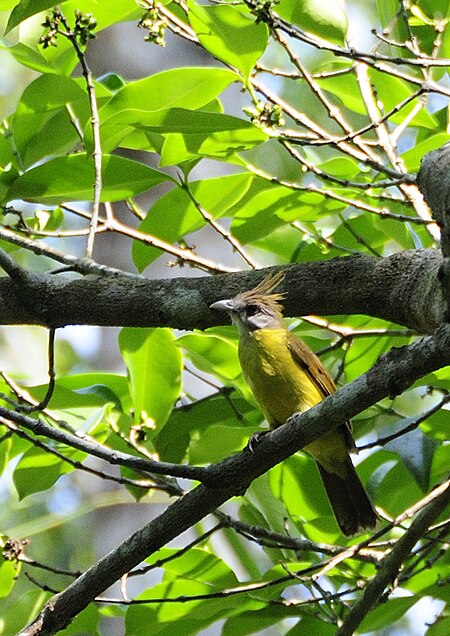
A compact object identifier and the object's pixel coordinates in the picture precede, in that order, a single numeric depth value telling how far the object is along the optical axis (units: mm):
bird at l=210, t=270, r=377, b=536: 6277
